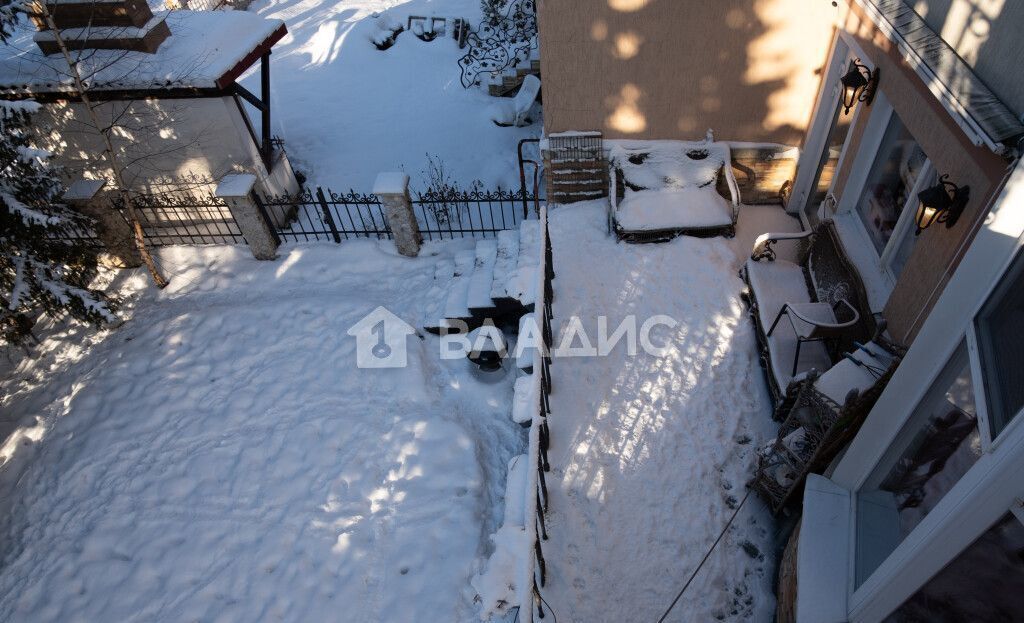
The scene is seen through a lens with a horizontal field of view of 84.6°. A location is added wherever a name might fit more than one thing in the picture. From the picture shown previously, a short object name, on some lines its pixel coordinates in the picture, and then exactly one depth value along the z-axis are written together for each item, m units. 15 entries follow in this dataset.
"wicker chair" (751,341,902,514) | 4.43
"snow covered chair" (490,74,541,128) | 12.95
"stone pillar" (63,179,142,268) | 8.80
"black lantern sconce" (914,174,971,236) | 4.39
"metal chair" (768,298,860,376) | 5.57
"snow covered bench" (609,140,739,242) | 7.84
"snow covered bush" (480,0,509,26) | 15.79
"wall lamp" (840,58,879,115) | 6.11
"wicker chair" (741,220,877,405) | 5.77
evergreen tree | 7.57
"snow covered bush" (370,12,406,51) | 16.28
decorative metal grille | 14.85
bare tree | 7.80
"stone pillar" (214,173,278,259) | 8.89
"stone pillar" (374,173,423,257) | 8.77
